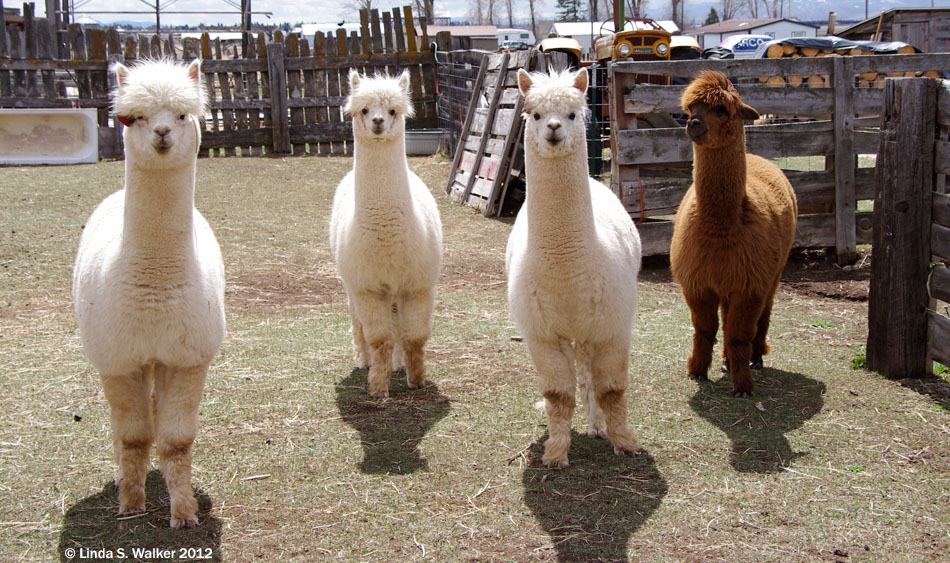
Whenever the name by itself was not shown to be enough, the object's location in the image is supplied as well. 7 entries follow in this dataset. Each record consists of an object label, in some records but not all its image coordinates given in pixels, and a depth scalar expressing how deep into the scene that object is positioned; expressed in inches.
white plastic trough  535.2
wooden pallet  410.0
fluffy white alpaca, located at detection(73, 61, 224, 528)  124.1
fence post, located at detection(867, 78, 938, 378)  193.6
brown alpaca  188.9
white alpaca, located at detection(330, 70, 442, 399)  190.7
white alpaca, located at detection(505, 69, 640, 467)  145.6
